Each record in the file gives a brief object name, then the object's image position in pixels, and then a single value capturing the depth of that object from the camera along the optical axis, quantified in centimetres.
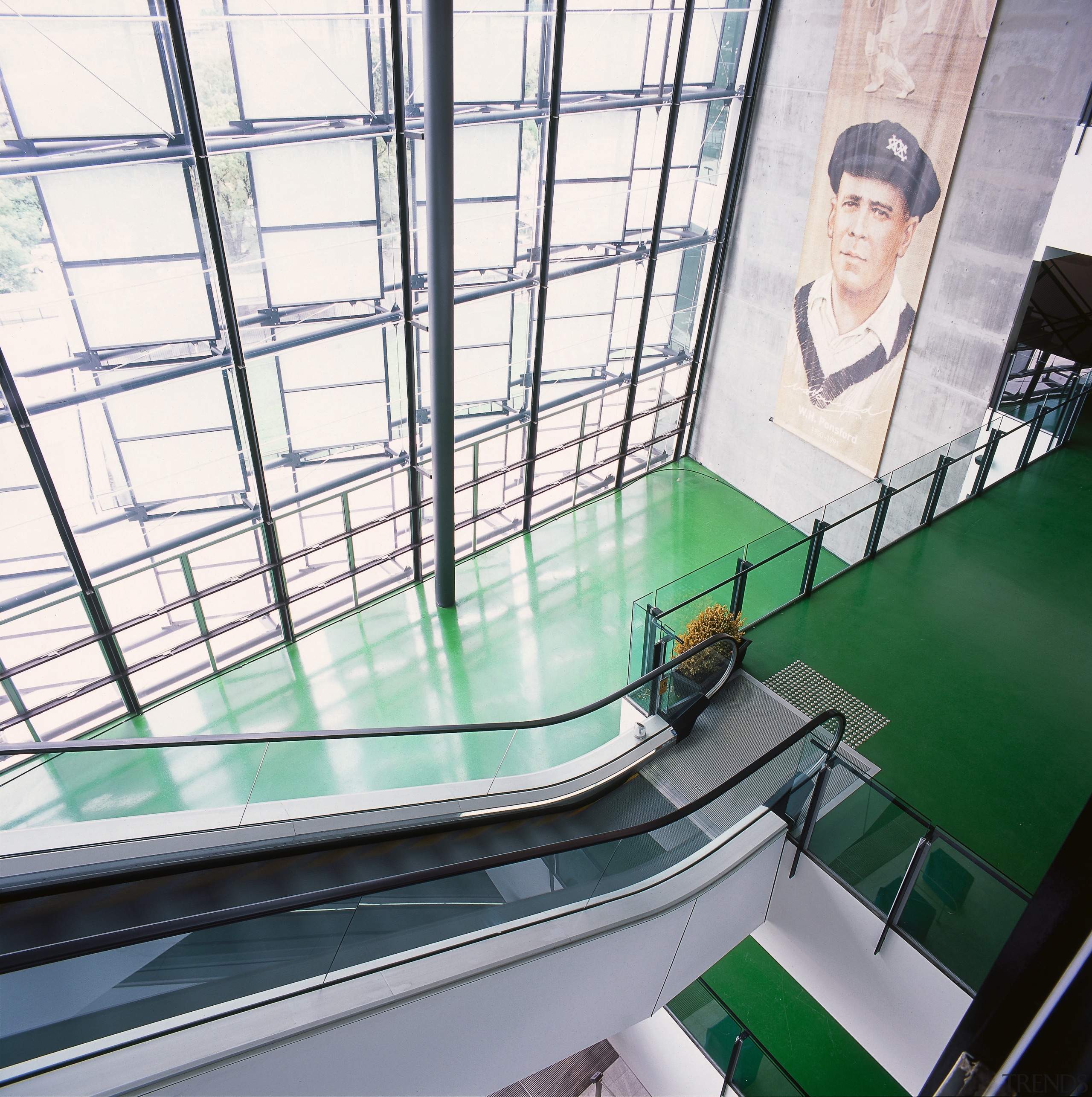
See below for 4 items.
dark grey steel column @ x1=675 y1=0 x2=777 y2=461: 1187
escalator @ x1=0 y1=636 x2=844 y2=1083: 344
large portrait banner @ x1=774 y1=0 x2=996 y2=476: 986
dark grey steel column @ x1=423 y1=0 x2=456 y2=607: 819
